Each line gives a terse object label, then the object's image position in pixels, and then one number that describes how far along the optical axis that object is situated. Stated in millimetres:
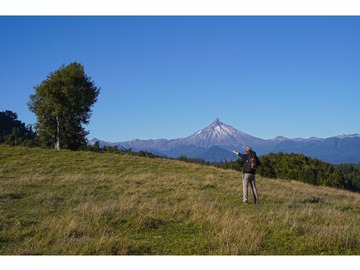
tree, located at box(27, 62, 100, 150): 44031
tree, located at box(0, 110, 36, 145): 111031
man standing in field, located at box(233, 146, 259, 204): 16797
